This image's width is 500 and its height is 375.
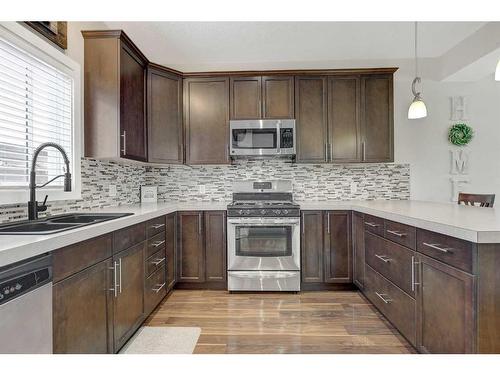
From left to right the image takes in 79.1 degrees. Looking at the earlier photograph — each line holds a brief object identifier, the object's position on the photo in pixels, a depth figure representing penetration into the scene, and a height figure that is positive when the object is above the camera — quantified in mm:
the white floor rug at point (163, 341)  1959 -1054
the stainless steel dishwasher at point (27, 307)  977 -416
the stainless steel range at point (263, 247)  2965 -601
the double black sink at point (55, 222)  1542 -199
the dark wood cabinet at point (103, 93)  2385 +751
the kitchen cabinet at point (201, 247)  3041 -604
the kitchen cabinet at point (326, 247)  3002 -606
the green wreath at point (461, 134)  3482 +588
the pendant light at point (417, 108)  2729 +703
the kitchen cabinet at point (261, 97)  3227 +959
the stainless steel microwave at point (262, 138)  3184 +518
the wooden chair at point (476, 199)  2530 -128
